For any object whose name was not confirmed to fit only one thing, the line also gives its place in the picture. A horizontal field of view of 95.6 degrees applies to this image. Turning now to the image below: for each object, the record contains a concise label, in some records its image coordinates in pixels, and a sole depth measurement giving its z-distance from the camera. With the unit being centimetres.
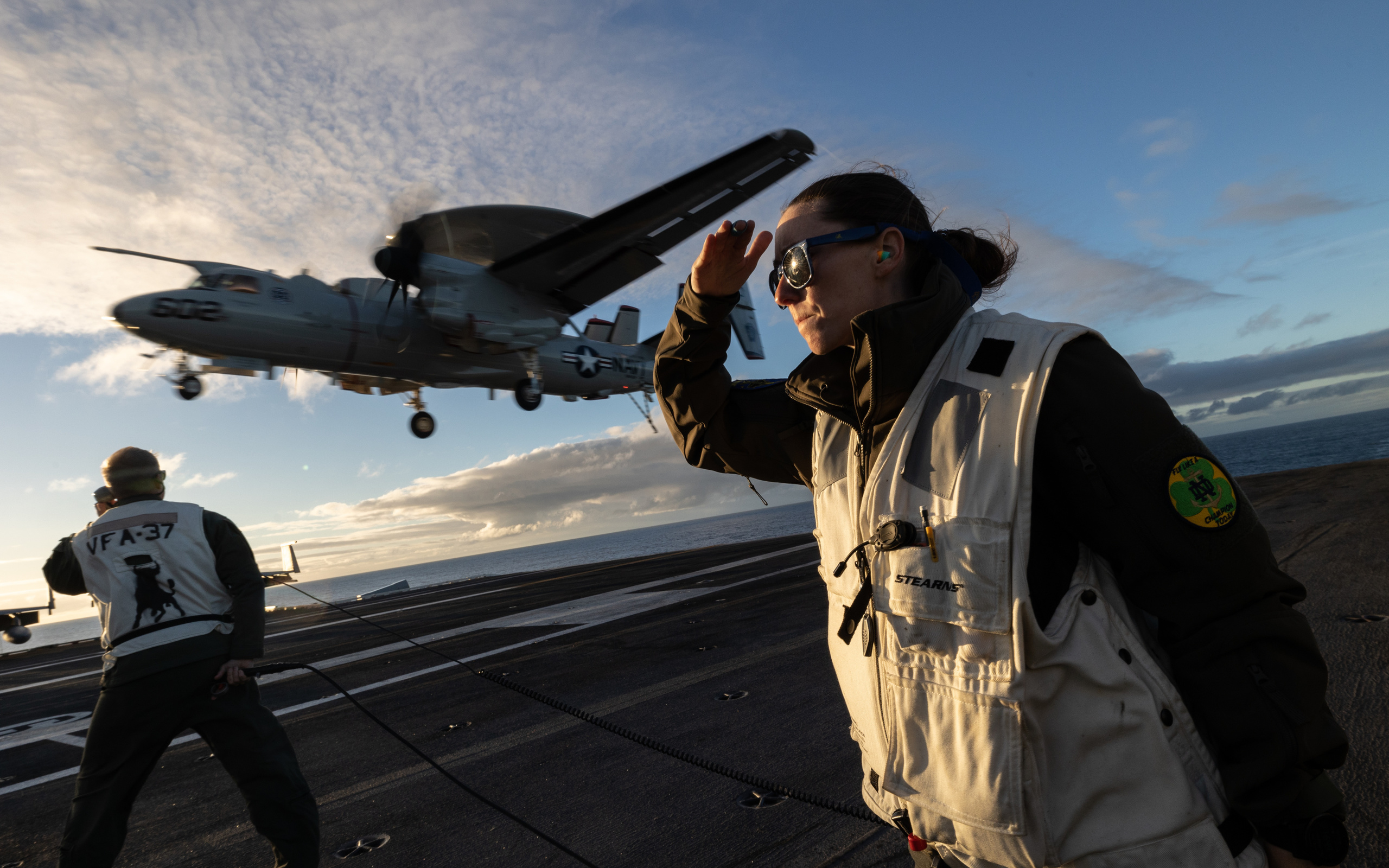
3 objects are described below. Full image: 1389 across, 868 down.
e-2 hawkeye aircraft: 1440
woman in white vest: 107
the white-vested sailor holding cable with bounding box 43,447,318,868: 306
